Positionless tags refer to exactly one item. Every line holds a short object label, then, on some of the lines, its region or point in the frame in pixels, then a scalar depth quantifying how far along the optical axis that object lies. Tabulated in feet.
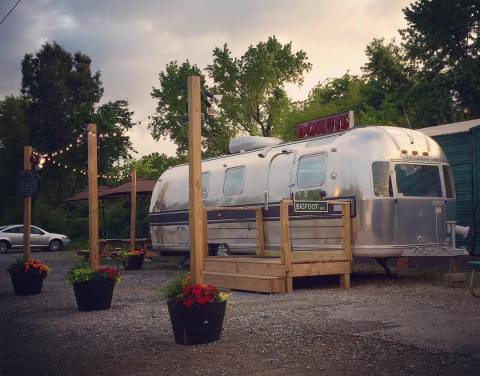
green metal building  48.49
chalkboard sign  44.58
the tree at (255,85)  161.17
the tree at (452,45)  97.09
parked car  101.55
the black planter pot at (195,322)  23.20
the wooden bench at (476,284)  31.43
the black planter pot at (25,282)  41.78
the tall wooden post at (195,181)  24.59
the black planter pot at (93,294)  33.17
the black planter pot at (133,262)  61.46
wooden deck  38.40
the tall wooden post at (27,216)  44.00
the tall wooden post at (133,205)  65.05
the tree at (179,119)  160.56
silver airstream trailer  39.73
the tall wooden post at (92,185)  36.73
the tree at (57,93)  163.73
